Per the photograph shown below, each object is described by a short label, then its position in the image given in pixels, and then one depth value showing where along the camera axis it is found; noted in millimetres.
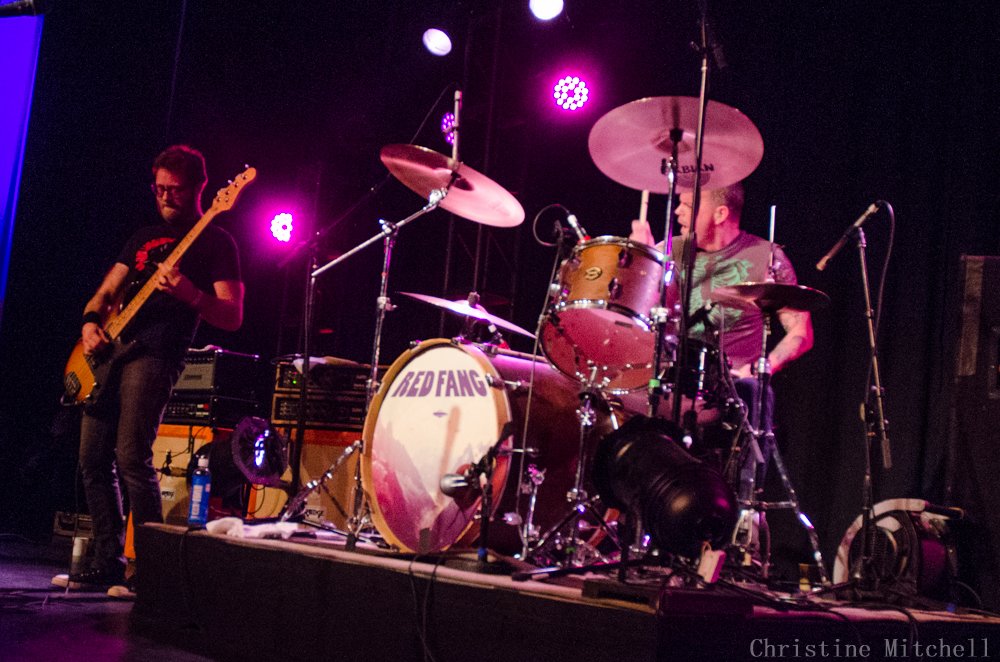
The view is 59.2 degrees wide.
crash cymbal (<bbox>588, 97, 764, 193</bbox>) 3633
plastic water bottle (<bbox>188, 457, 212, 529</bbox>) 4844
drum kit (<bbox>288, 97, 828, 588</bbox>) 3424
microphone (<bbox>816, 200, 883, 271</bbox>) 3855
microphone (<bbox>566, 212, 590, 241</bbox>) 3539
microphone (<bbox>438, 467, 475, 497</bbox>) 3232
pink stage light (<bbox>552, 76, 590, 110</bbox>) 6688
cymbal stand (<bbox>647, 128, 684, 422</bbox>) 2910
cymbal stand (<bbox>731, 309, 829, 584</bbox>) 3864
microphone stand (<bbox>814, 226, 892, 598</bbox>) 3598
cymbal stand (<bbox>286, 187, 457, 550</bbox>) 4071
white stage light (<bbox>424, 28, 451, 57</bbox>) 7184
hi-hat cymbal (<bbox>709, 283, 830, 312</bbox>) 3506
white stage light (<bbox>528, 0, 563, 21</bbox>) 6574
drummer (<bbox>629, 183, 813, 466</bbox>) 4543
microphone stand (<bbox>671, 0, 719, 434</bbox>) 2812
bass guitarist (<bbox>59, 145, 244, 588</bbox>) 4422
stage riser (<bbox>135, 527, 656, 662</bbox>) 2383
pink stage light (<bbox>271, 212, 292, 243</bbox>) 8016
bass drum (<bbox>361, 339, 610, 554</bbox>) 3609
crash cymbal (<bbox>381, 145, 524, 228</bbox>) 4242
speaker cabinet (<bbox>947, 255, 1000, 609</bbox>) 3742
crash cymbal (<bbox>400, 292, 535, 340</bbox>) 4023
